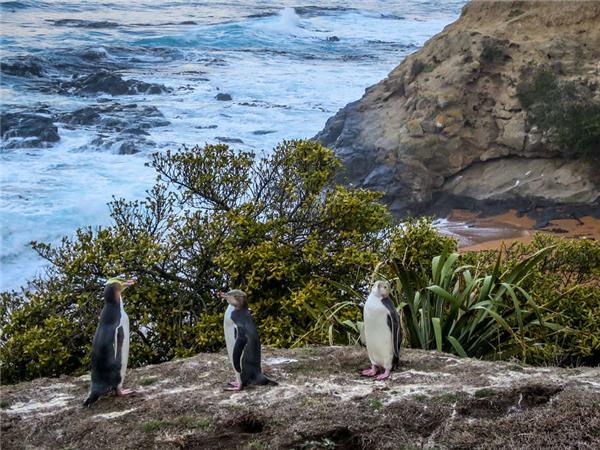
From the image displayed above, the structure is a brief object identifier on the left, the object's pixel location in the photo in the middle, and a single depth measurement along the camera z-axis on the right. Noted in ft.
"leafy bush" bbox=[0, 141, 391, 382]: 30.12
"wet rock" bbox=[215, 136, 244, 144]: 109.70
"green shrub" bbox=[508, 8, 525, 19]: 83.61
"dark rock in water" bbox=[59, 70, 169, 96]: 129.39
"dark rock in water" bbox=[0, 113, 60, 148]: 105.50
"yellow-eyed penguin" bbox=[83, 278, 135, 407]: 21.56
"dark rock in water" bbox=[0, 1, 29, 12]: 179.11
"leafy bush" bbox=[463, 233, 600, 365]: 29.78
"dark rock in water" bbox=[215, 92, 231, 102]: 132.46
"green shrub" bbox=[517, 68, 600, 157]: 72.59
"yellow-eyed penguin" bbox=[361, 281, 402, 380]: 22.48
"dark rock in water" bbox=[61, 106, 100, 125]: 112.92
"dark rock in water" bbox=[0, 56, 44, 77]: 137.08
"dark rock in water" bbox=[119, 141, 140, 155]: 104.01
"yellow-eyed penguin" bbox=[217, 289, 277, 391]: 21.48
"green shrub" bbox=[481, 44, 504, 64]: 81.10
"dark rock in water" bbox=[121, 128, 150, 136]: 110.32
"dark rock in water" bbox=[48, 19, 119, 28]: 175.24
